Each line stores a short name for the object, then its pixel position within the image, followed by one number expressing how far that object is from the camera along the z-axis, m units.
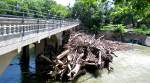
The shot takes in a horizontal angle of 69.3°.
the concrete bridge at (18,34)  3.91
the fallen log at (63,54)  9.83
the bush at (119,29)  24.20
